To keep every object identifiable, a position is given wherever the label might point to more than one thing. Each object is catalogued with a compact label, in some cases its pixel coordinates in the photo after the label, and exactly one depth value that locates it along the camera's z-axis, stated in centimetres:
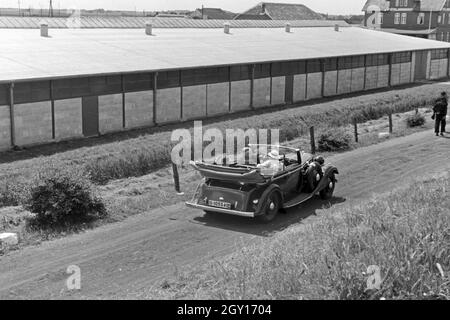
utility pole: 9069
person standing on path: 2625
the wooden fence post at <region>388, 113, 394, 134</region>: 2830
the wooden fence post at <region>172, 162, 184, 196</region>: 1780
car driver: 1506
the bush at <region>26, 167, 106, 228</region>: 1448
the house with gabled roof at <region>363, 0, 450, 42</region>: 8138
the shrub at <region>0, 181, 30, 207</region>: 1694
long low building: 2453
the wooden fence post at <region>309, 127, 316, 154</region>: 2350
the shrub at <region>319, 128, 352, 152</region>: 2386
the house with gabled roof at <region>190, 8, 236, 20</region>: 10199
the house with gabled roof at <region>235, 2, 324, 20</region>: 8794
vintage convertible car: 1438
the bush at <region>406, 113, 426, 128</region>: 2994
